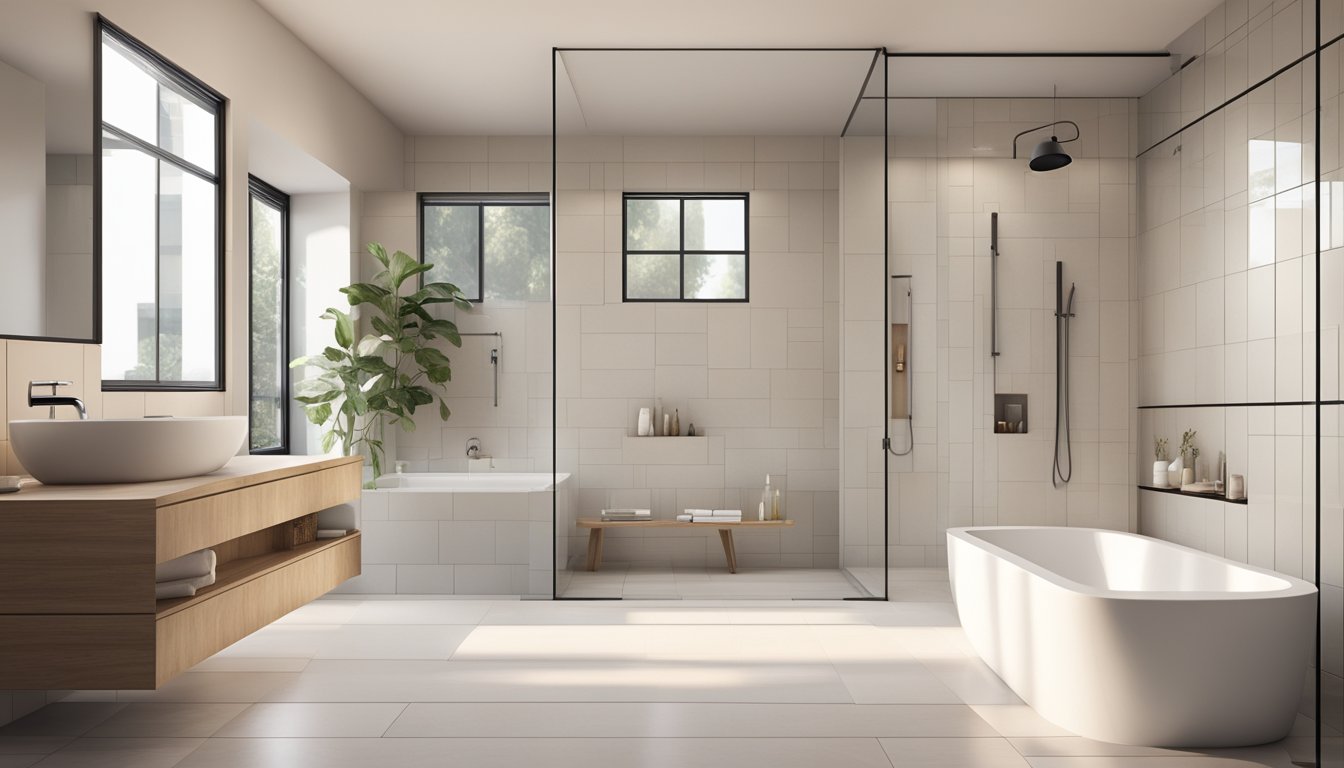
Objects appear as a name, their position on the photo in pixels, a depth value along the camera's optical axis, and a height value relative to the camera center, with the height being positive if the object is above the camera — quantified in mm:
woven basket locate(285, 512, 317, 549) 4051 -670
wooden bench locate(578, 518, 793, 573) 5473 -908
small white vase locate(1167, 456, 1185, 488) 4371 -421
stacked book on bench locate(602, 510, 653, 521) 5559 -806
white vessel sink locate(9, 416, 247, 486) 2754 -214
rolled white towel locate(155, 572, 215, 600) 2812 -642
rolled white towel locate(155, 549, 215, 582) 2838 -585
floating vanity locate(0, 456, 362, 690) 2551 -574
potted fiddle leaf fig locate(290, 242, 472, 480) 5844 +97
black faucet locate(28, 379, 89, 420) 2867 -71
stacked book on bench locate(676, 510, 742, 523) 5609 -821
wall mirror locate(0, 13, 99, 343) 2992 +646
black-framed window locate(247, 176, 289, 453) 5820 +392
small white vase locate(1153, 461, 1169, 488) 4460 -444
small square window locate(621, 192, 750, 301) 5398 +775
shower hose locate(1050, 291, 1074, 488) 4742 +11
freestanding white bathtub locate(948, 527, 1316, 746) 2816 -862
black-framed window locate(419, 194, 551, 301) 6621 +976
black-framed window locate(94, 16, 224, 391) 3586 +664
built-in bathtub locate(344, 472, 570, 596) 5285 -912
